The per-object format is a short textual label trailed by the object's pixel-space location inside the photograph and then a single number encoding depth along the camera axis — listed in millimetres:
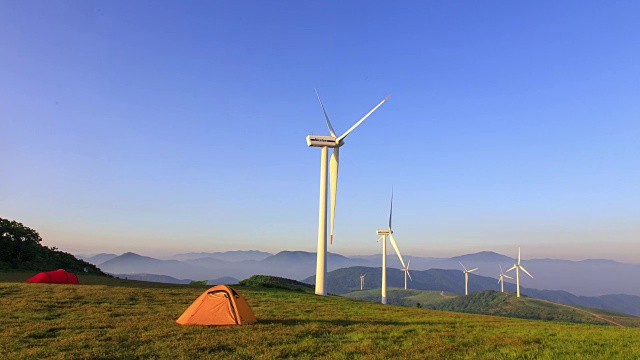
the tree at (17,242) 66812
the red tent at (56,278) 43284
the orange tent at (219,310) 22578
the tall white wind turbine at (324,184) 63156
